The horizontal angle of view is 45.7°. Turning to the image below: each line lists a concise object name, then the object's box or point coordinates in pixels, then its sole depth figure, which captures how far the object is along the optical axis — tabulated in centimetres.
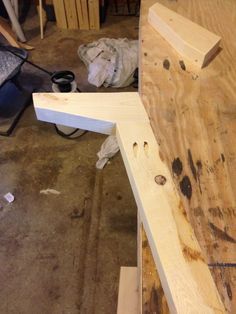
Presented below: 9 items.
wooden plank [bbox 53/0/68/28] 242
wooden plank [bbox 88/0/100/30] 239
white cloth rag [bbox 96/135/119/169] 157
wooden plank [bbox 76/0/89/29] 239
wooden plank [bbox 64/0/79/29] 241
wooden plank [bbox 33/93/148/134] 60
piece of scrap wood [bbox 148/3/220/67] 73
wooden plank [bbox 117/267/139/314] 94
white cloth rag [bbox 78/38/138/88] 193
